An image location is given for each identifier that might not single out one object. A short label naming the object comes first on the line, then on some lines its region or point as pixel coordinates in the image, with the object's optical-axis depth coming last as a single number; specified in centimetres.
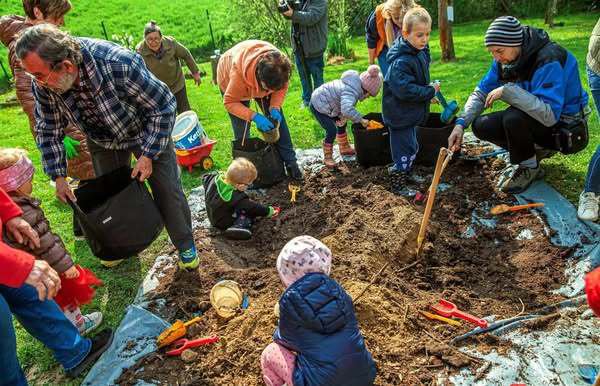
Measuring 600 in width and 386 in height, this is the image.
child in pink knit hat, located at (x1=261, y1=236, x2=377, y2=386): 196
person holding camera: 637
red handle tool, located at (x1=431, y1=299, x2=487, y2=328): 264
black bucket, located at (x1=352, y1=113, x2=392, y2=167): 452
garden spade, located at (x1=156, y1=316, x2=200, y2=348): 279
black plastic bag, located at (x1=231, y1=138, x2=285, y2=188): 452
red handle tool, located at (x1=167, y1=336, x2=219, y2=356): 275
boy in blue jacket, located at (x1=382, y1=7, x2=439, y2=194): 372
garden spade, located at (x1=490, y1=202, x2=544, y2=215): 360
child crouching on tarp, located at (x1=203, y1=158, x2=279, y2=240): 390
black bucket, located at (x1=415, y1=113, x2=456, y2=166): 432
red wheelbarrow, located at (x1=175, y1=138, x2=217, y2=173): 509
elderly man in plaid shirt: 236
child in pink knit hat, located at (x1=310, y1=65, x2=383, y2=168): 456
